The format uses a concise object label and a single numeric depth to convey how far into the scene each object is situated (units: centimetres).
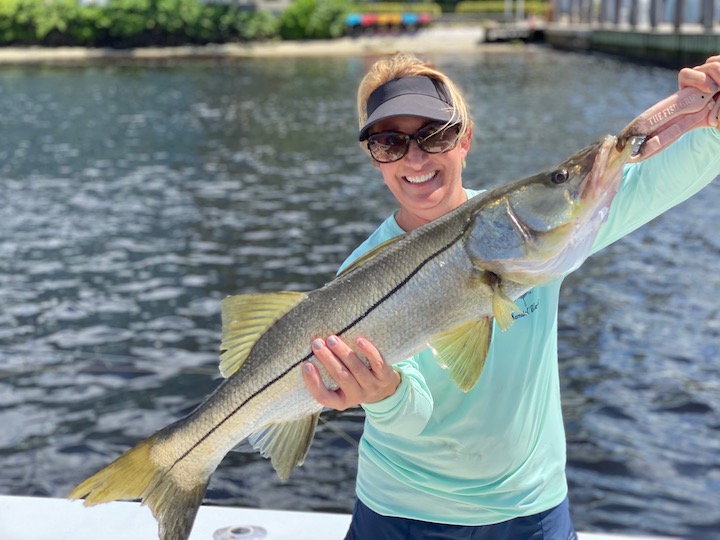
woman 303
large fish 286
